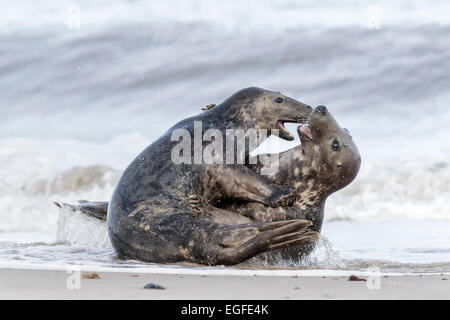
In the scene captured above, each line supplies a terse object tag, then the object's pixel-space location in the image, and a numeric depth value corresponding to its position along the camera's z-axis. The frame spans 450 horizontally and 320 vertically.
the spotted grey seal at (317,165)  12.20
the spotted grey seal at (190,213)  10.77
